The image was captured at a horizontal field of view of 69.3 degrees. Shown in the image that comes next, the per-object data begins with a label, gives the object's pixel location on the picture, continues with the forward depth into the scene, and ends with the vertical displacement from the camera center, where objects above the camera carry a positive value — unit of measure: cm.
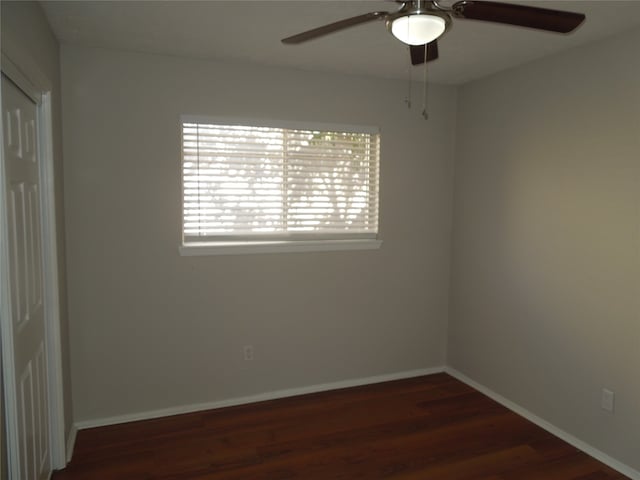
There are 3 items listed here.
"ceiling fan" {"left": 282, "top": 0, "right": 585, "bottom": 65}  146 +64
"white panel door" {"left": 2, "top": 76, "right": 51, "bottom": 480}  182 -32
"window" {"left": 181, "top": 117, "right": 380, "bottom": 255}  316 +16
